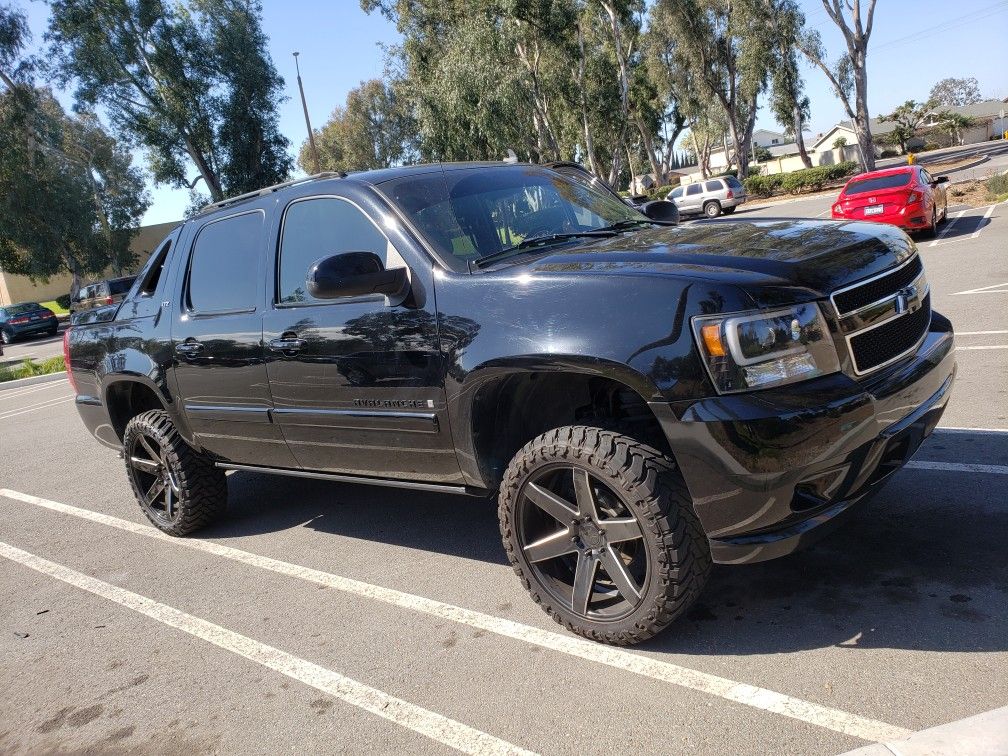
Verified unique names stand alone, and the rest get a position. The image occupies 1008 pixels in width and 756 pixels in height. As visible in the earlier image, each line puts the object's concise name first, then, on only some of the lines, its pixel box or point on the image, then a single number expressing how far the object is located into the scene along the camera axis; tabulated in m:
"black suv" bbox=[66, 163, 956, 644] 2.79
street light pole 31.34
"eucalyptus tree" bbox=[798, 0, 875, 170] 31.59
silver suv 35.72
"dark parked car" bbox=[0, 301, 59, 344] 32.22
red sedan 15.51
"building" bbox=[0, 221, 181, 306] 57.69
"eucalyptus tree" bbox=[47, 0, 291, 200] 31.84
